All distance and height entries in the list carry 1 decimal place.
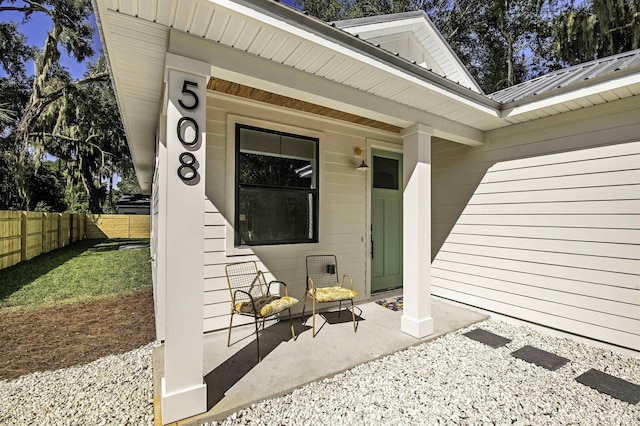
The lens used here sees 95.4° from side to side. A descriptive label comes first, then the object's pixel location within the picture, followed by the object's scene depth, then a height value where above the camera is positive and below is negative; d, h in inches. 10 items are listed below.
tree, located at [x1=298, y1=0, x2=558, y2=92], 392.5 +261.6
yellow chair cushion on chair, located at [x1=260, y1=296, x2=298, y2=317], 104.8 -34.0
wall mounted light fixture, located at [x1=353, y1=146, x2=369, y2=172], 164.4 +29.8
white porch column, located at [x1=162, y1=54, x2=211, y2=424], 73.8 -7.1
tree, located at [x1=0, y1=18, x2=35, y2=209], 400.8 +232.7
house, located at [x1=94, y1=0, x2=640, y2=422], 75.5 +22.1
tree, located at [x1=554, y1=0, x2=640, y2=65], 266.8 +180.4
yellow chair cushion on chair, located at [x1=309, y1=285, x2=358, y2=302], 122.7 -34.3
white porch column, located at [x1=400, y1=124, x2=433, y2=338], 125.4 -7.0
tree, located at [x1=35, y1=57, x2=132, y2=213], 385.4 +126.4
